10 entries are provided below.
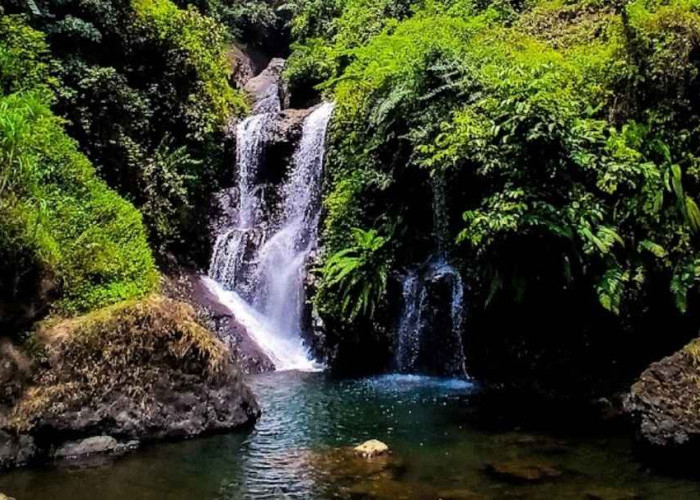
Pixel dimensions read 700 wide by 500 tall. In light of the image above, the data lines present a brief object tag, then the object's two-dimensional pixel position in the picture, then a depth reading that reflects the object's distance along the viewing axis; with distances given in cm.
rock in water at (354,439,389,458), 748
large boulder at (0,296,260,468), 770
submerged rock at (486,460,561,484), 675
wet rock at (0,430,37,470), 733
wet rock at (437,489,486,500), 631
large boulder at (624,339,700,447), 710
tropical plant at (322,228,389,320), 1171
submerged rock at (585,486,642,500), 626
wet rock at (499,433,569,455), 761
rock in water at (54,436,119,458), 765
